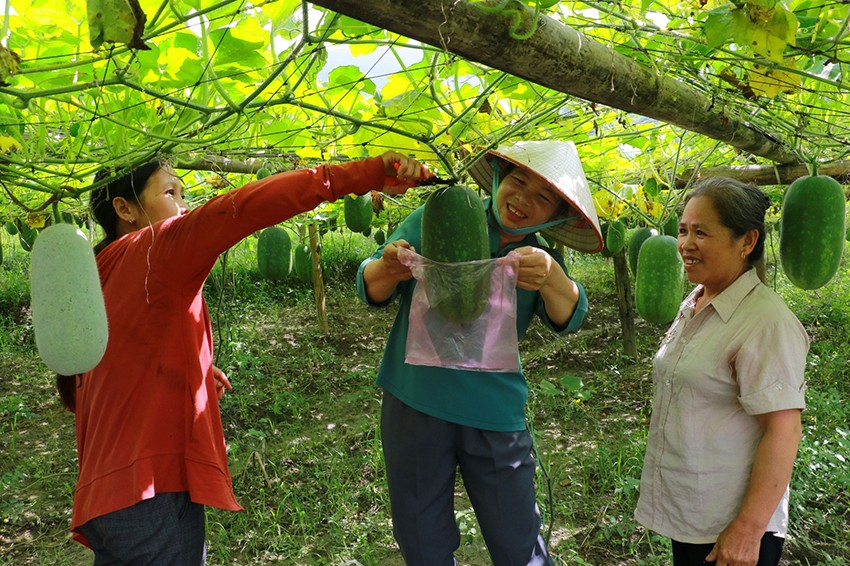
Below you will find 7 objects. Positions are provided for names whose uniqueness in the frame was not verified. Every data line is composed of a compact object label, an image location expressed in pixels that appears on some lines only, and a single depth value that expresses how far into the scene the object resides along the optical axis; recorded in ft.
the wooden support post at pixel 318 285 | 19.48
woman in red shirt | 4.37
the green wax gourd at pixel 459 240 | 4.65
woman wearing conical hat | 5.41
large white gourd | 2.98
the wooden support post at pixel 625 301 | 17.88
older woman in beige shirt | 4.95
